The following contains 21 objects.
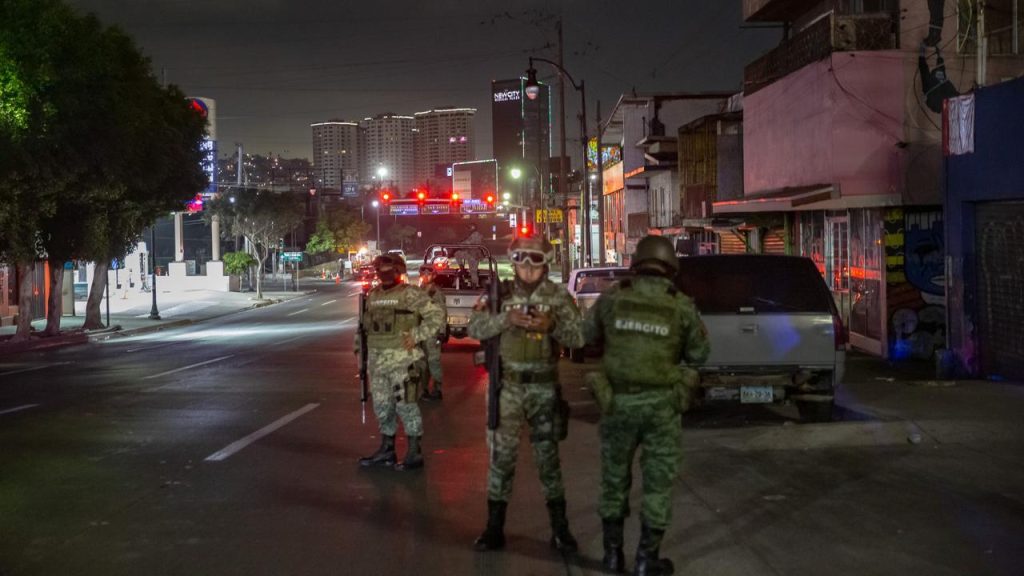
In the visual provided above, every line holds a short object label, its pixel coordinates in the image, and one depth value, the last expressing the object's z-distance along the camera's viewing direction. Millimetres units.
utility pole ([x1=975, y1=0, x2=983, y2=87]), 14523
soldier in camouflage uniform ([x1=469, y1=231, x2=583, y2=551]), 6660
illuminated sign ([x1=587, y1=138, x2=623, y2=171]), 56028
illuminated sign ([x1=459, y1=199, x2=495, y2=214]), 99000
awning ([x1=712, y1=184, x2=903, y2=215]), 17766
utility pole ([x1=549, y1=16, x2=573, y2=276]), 39000
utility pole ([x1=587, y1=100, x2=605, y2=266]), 38184
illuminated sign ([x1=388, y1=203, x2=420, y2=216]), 98275
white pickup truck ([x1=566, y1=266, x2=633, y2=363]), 20578
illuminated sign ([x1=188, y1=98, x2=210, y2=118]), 37931
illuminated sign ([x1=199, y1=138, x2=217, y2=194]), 38062
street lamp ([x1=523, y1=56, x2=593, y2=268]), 31344
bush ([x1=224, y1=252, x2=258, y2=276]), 59562
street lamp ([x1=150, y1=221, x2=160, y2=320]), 41694
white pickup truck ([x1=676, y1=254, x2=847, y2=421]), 11336
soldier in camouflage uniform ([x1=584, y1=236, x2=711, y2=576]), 6074
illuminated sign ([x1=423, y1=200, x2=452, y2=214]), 96438
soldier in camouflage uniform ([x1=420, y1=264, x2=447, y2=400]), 14145
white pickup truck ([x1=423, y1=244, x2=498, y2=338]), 22234
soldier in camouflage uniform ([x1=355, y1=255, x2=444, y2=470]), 9172
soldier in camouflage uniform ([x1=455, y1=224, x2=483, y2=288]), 23603
